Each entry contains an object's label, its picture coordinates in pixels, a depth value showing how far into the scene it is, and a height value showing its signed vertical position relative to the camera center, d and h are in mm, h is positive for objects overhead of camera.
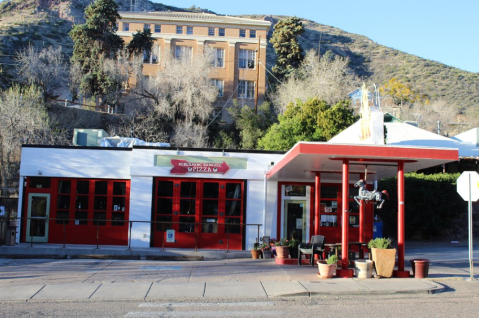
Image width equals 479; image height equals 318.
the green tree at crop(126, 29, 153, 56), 46688 +15729
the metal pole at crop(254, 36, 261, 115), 52325 +16986
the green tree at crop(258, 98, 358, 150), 30969 +5874
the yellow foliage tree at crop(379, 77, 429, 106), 59419 +14880
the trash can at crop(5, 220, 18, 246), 19031 -1240
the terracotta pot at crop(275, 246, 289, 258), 16297 -1377
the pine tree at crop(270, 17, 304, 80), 50125 +17294
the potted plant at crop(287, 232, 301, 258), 16438 -1302
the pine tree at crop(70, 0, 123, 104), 44062 +15114
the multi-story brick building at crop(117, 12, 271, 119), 52375 +18372
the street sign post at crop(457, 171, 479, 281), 13243 +810
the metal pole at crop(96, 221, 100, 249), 19062 -1047
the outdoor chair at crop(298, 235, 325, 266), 15034 -1156
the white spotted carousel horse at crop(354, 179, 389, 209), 13508 +486
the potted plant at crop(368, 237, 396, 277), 12617 -1164
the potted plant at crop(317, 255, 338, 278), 12703 -1467
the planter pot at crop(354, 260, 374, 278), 12719 -1480
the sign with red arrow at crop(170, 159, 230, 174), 20641 +1750
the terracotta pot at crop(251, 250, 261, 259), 18109 -1662
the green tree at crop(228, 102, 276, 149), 39562 +7267
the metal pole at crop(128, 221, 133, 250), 19950 -1176
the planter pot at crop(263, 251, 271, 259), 17953 -1641
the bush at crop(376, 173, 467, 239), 25000 +540
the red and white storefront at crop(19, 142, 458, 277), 20562 +381
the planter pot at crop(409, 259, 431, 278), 12742 -1398
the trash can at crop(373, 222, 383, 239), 21547 -718
